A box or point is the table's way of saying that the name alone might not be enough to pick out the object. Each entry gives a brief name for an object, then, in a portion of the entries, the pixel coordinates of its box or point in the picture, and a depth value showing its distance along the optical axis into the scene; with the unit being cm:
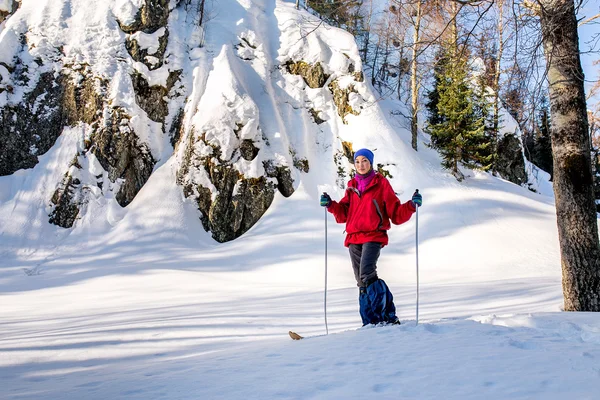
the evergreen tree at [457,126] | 1420
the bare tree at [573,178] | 440
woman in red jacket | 393
